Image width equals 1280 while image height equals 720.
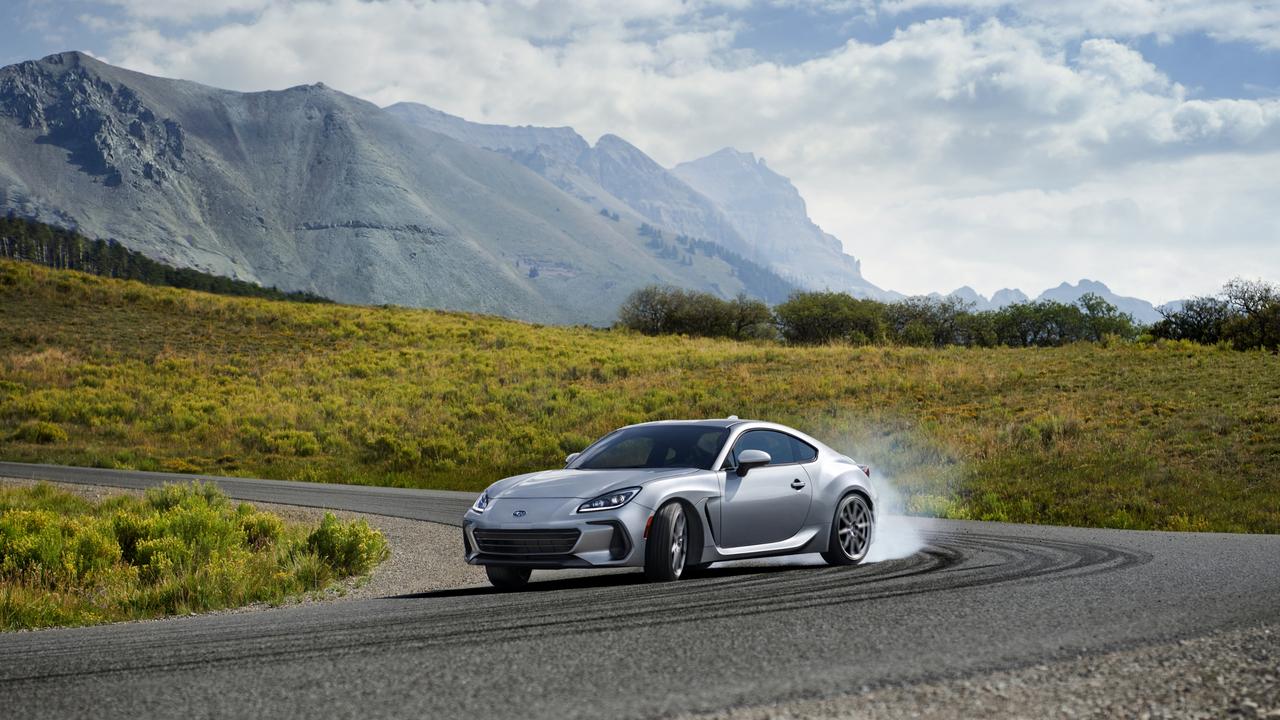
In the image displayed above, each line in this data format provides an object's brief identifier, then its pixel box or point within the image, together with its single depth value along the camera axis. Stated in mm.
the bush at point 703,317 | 83625
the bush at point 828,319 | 79250
